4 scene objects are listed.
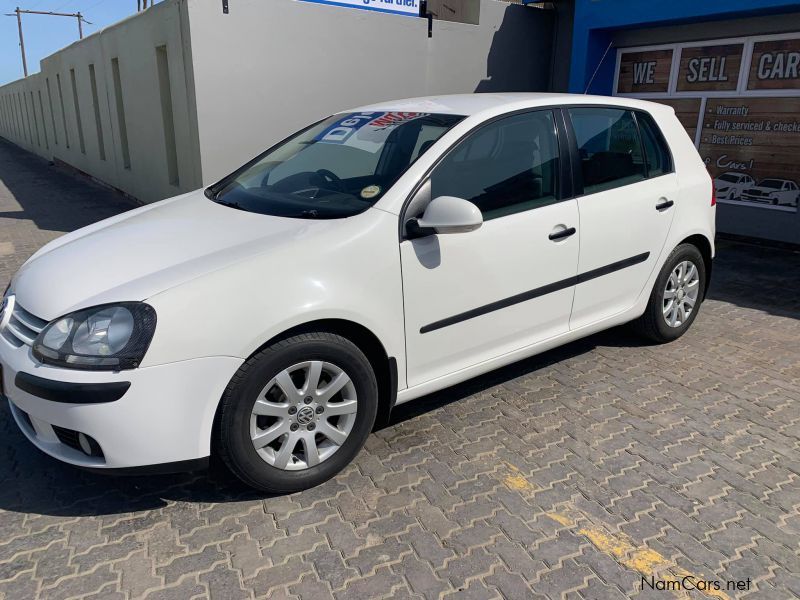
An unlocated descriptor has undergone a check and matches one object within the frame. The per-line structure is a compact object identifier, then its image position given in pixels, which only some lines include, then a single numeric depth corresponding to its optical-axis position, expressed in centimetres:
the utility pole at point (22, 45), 4822
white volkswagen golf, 249
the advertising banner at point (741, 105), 748
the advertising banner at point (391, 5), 888
